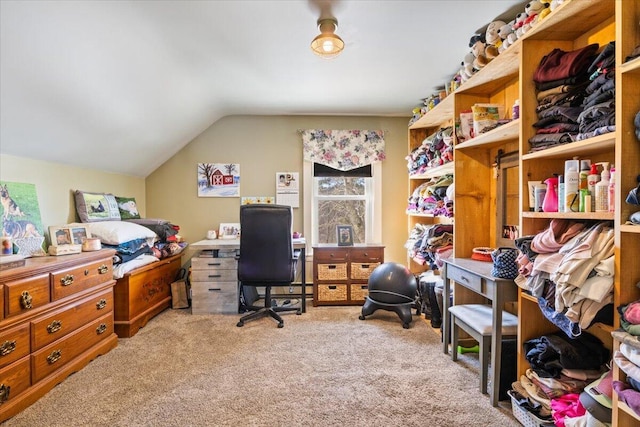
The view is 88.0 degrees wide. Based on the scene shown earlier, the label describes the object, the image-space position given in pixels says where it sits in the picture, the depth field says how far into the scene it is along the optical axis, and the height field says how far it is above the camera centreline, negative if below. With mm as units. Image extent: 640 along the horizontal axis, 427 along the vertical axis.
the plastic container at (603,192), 1363 +65
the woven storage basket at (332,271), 3758 -709
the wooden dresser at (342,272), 3760 -723
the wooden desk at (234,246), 3471 -393
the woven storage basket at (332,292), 3758 -951
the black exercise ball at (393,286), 3203 -753
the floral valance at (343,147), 4203 +787
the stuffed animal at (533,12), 1705 +1030
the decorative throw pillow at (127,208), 3635 +21
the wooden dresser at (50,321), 1793 -708
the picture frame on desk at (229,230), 4152 -261
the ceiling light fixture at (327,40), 2053 +1053
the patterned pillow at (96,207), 3027 +30
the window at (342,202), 4293 +90
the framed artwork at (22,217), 2258 -48
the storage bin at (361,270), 3779 -700
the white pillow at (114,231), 2881 -193
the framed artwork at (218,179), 4191 +384
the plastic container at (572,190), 1506 +80
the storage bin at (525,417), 1543 -1034
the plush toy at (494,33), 2072 +1102
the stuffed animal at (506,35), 1922 +1044
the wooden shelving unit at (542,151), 1229 +318
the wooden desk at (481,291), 1885 -518
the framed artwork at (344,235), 3895 -311
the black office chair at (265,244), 3104 -328
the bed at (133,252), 2900 -424
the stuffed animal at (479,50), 2223 +1071
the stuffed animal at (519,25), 1826 +1033
